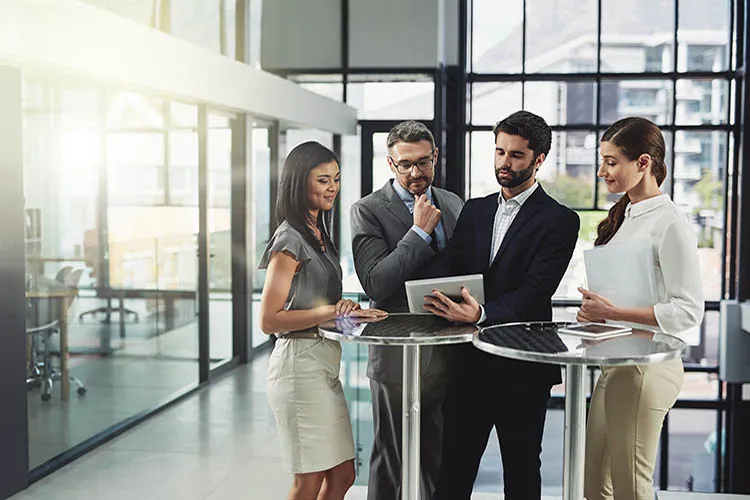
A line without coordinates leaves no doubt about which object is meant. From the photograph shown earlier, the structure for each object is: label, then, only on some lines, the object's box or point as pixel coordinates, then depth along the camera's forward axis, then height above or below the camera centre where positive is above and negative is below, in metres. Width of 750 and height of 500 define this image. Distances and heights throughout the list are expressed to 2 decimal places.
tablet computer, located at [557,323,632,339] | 2.39 -0.31
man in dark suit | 2.62 -0.27
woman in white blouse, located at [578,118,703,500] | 2.54 -0.25
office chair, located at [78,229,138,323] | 4.86 -0.23
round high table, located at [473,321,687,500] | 2.09 -0.32
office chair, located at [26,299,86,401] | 4.32 -0.62
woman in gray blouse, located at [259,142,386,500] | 2.63 -0.30
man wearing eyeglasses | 2.82 -0.13
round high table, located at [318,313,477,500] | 2.33 -0.32
